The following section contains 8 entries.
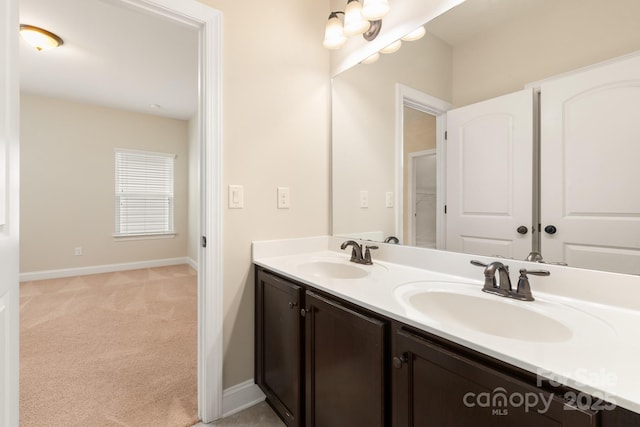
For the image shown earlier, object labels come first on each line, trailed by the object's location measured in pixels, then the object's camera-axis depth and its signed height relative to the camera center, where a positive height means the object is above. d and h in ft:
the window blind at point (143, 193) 15.11 +1.08
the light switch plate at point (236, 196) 5.07 +0.28
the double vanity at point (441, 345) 1.87 -1.14
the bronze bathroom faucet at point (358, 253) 5.16 -0.75
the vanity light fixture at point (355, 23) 4.79 +3.43
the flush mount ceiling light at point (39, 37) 7.88 +4.98
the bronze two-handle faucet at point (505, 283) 3.14 -0.80
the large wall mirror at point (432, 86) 3.18 +1.83
